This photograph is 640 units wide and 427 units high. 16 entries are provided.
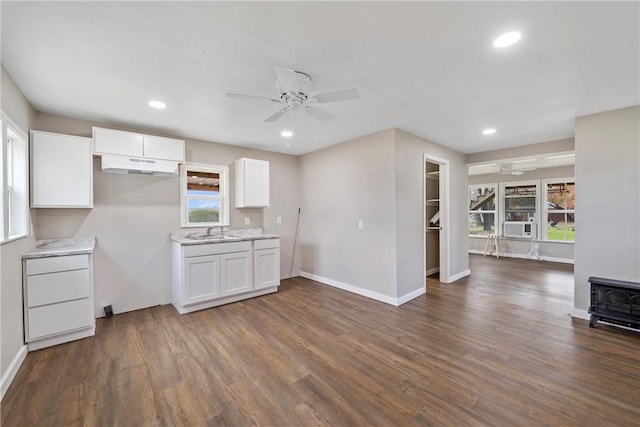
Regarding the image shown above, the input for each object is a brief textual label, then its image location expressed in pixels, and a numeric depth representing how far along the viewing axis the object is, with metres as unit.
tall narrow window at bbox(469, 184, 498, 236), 8.12
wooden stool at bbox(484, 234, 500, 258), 7.80
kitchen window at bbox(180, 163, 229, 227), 4.12
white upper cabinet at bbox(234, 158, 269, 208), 4.41
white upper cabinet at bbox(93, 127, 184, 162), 3.19
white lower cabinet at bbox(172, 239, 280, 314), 3.52
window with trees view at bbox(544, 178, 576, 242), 6.96
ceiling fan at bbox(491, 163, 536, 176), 6.57
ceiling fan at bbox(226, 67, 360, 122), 2.04
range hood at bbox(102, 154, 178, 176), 3.25
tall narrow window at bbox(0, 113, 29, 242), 2.43
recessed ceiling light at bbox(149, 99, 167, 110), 2.80
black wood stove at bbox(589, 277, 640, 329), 2.82
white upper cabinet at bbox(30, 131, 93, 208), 2.81
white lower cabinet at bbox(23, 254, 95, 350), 2.52
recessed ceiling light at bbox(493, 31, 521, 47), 1.75
